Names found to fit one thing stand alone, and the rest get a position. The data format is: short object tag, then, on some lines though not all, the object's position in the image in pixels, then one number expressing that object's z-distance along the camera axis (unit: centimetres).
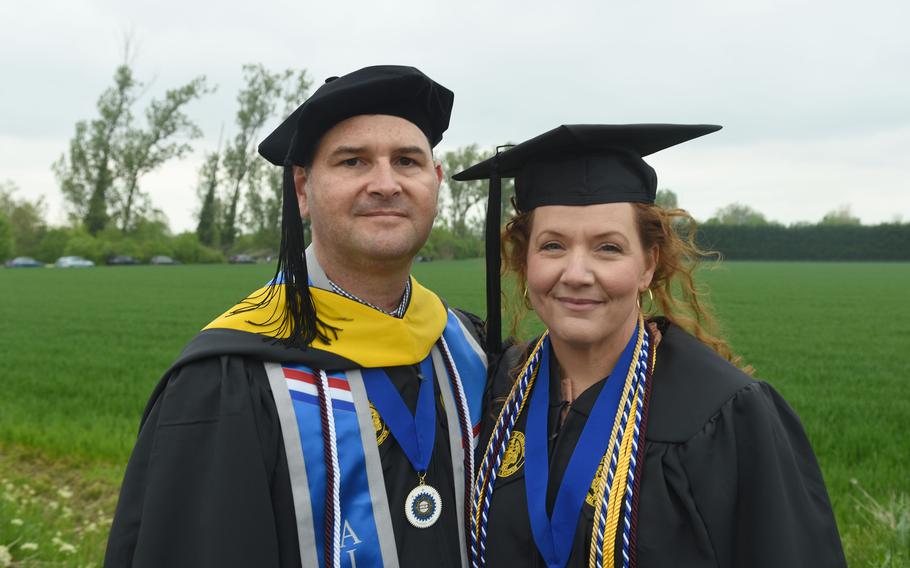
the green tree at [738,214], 9446
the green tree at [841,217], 8650
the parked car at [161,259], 5269
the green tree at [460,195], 6556
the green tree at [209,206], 5544
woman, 194
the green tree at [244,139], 5522
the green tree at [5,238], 5481
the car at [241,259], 5702
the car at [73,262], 5028
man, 190
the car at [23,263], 5416
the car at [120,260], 5228
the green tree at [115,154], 5222
